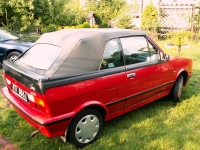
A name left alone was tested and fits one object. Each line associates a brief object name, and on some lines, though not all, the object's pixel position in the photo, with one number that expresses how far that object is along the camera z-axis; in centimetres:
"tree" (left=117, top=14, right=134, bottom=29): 1989
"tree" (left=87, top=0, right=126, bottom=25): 3643
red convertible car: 280
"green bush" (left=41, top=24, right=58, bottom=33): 1603
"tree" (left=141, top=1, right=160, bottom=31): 1442
